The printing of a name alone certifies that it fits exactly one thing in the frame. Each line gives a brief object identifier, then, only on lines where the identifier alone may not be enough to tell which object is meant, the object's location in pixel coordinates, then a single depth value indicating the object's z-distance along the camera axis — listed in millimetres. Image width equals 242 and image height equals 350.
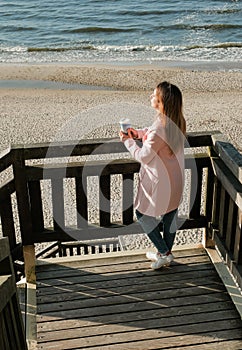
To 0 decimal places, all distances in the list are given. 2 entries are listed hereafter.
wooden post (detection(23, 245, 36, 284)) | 4527
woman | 3888
